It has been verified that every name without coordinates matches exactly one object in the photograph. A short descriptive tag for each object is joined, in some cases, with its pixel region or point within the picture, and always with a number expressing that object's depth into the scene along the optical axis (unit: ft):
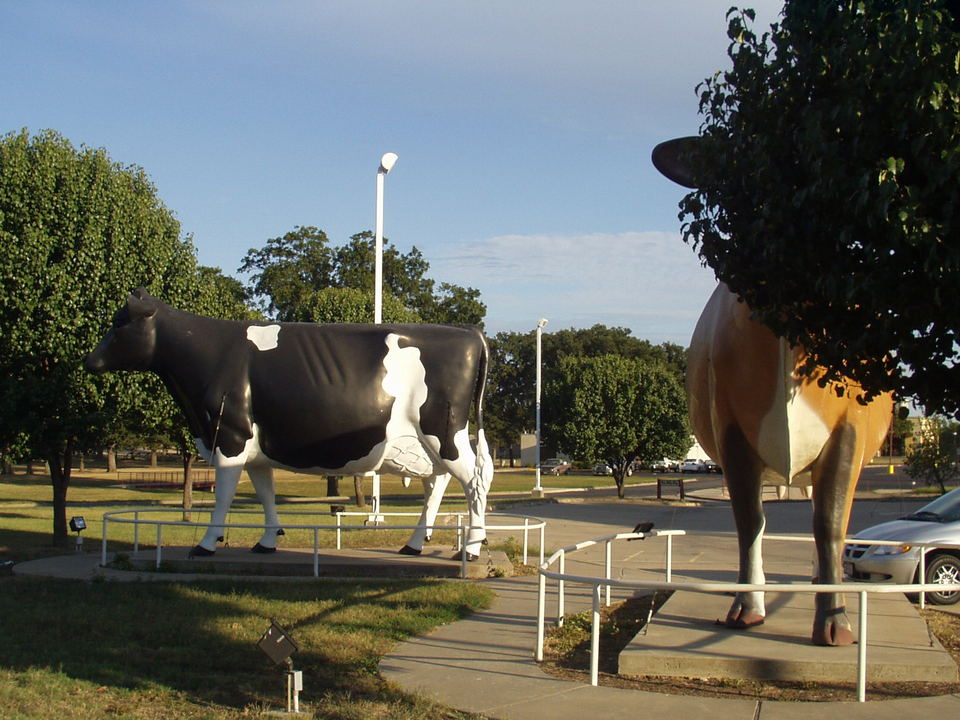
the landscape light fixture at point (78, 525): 52.75
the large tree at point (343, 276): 167.94
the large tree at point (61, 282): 55.01
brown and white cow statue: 25.17
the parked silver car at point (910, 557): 40.96
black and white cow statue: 45.06
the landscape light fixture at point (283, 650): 21.48
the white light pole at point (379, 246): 65.51
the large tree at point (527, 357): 264.52
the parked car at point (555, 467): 260.21
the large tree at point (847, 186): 16.53
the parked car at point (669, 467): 272.31
